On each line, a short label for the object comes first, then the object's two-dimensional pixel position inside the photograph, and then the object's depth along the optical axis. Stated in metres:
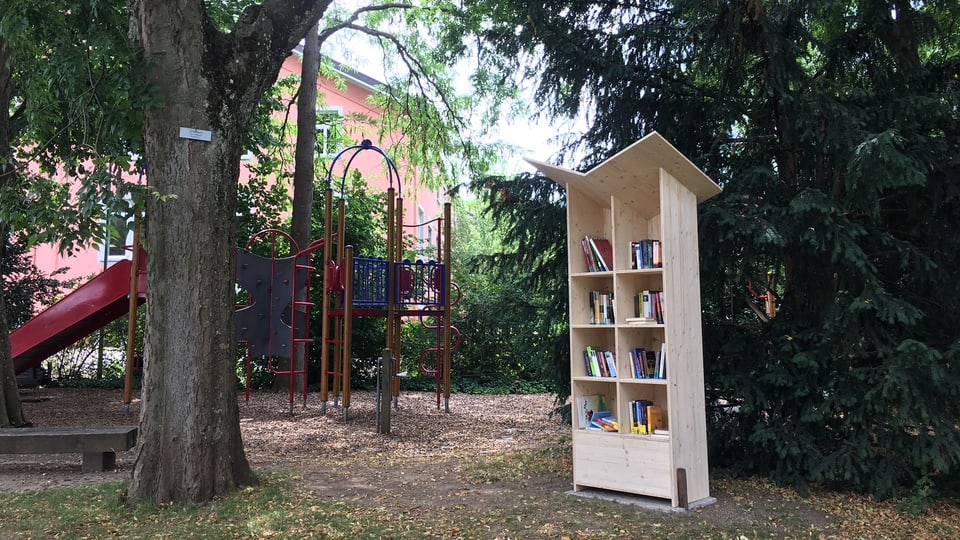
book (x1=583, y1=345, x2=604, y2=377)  5.64
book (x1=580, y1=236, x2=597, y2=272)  5.82
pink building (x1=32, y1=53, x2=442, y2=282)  16.23
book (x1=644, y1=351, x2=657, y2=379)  5.41
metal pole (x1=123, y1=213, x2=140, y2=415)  9.35
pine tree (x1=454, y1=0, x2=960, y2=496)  5.18
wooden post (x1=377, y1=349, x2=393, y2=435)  8.48
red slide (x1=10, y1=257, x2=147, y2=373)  10.85
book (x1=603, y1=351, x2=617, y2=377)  5.60
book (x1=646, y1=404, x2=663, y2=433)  5.26
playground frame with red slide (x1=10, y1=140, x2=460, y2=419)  9.61
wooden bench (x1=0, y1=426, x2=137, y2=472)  6.08
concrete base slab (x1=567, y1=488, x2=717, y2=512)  5.02
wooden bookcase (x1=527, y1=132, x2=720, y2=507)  5.12
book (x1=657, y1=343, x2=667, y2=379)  5.18
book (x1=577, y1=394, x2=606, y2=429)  5.63
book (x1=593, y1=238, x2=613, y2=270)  5.84
